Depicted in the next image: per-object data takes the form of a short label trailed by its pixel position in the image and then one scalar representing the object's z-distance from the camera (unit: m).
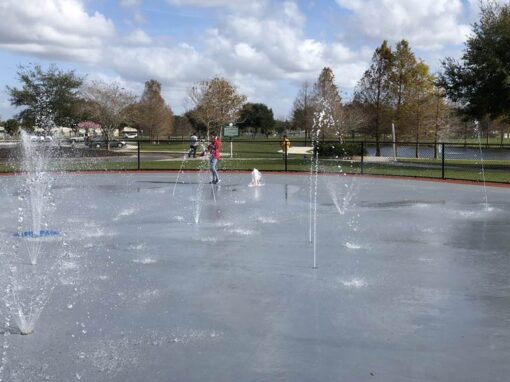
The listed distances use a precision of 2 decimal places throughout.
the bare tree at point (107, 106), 53.09
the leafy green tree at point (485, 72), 28.55
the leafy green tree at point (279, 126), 112.15
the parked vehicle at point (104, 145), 51.48
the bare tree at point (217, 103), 59.16
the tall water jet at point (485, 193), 13.19
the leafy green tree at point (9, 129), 85.06
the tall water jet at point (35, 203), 9.03
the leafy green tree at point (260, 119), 107.88
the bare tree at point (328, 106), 50.56
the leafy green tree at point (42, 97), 45.12
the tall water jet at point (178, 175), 17.31
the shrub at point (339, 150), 36.44
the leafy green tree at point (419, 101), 41.47
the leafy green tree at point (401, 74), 41.78
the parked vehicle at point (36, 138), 48.68
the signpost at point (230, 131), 35.72
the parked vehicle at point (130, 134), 102.01
